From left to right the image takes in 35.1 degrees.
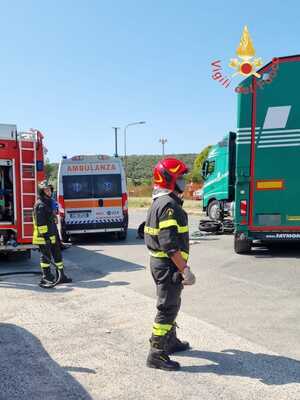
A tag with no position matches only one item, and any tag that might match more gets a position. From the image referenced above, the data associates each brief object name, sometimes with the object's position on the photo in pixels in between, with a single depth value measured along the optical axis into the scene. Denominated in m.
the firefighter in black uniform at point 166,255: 4.16
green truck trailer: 9.73
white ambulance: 13.82
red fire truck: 9.62
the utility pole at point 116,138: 49.62
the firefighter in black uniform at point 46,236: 7.97
